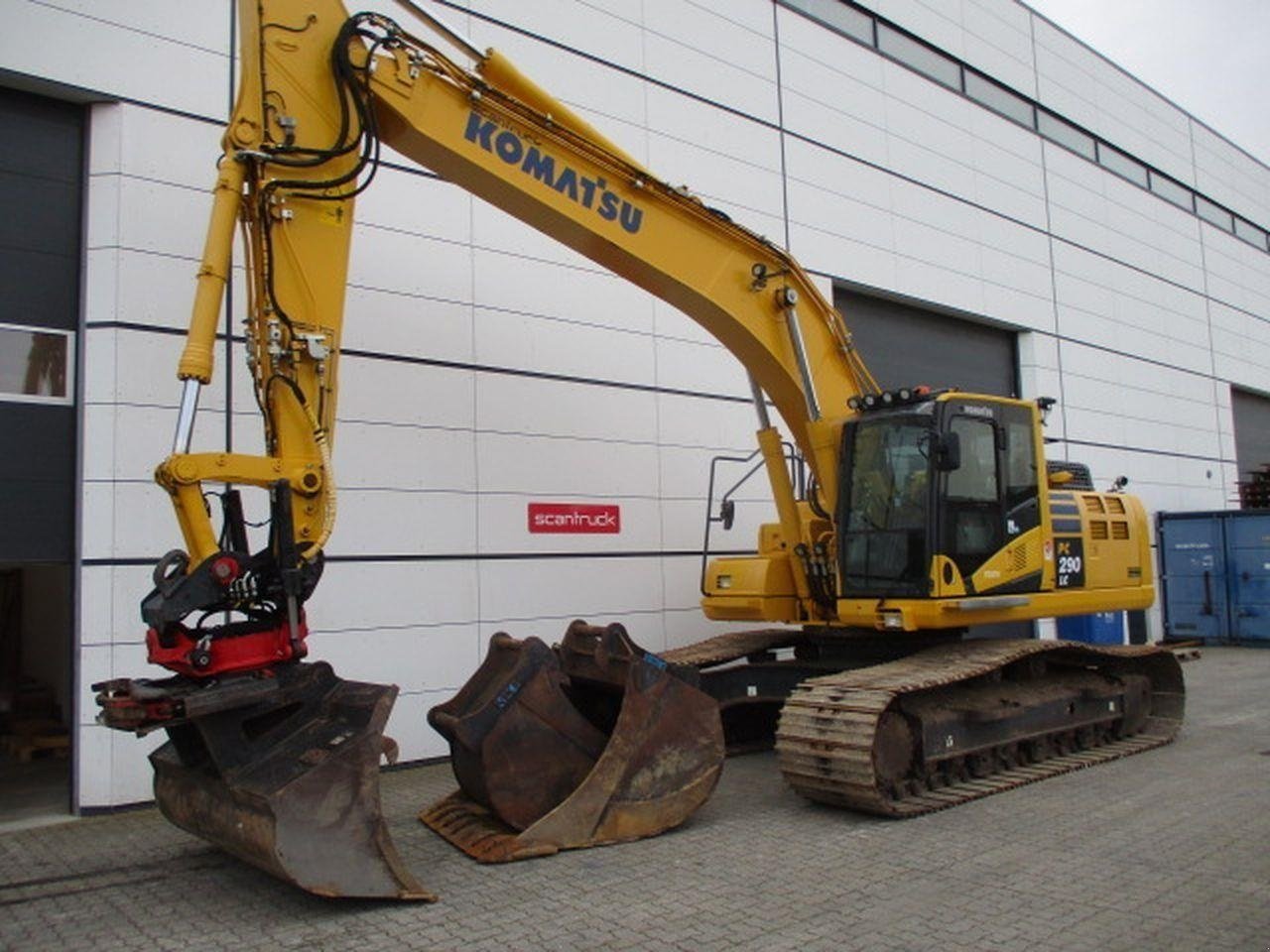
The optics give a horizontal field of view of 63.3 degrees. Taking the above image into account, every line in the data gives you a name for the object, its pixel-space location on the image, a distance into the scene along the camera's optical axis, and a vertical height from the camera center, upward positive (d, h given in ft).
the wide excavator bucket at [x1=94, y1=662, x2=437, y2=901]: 14.75 -2.93
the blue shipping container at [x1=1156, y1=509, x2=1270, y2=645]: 53.93 -1.18
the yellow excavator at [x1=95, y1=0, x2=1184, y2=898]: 15.70 -0.31
